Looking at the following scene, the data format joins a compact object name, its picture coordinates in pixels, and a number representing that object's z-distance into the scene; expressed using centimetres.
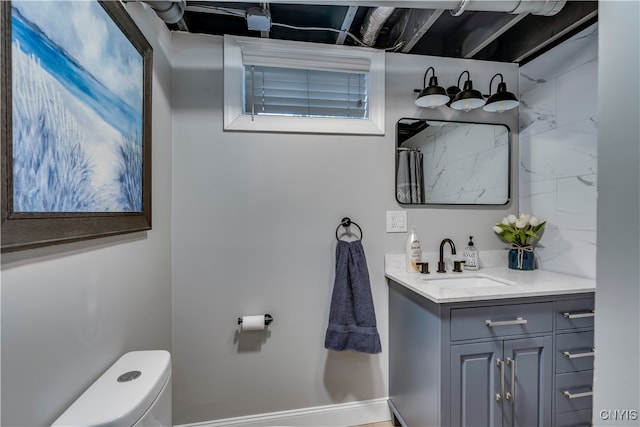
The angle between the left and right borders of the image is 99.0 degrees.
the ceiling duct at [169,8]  104
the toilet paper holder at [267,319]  150
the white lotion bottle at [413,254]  161
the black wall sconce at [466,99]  153
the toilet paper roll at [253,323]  145
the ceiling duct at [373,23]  134
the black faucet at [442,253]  163
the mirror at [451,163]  169
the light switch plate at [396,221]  166
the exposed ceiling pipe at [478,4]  106
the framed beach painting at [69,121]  54
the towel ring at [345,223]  159
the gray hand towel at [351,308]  149
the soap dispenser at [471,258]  167
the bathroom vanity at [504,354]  118
